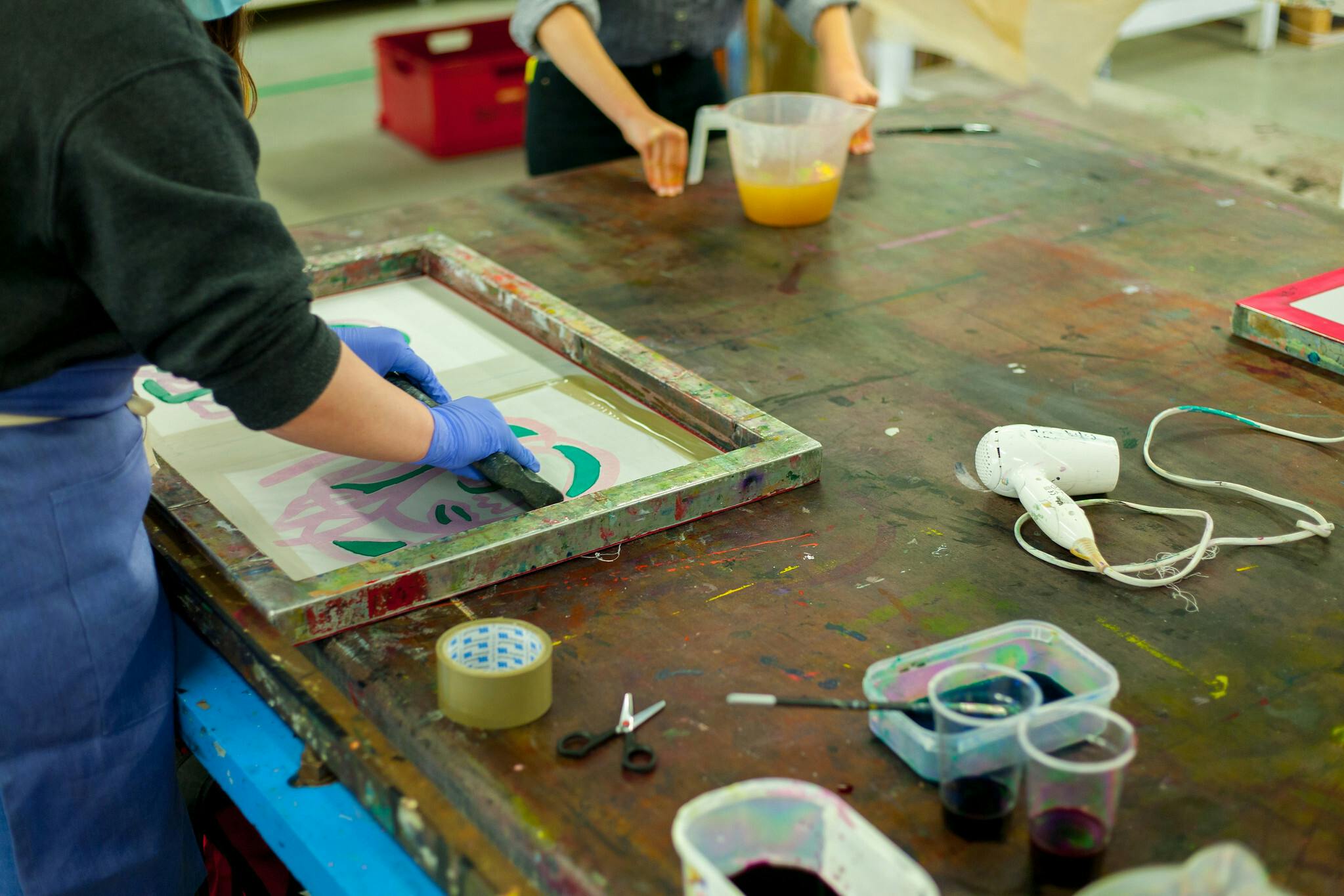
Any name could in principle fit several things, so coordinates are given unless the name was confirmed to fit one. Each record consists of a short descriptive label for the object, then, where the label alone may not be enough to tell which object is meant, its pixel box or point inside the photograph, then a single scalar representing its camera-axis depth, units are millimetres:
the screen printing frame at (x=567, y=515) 1097
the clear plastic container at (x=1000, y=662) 932
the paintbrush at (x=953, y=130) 2434
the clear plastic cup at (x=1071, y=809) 799
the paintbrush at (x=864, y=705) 884
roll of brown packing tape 945
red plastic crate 4887
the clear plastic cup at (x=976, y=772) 851
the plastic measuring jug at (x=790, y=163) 1960
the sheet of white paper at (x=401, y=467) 1288
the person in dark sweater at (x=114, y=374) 909
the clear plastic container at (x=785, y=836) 777
